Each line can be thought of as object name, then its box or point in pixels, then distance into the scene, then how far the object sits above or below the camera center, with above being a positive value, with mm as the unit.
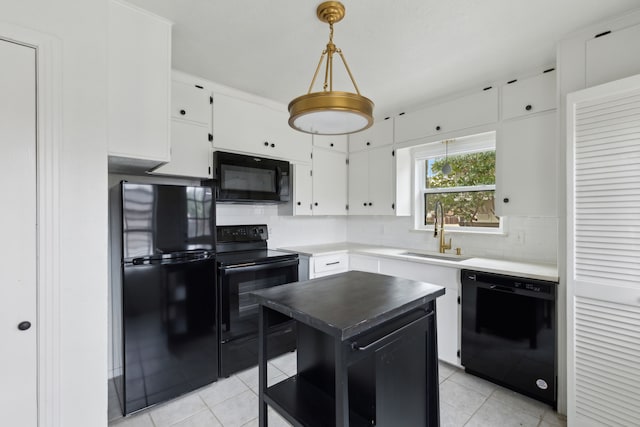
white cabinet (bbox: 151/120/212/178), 2389 +507
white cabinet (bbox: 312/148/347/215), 3527 +372
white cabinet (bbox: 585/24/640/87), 1737 +976
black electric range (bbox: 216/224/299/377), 2383 -700
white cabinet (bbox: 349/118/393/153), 3426 +932
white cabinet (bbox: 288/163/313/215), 3295 +251
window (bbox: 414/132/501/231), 2943 +323
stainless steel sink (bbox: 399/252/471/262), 2862 -468
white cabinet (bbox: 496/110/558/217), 2250 +373
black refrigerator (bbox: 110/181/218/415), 1928 -565
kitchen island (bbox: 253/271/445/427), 1176 -686
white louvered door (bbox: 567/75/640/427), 1632 -256
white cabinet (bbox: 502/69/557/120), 2254 +955
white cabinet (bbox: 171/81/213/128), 2402 +930
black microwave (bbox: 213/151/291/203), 2650 +325
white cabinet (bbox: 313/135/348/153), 3514 +873
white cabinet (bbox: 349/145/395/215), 3443 +372
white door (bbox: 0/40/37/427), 1302 -110
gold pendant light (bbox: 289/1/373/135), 1221 +443
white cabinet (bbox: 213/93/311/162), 2686 +816
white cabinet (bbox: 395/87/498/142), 2611 +950
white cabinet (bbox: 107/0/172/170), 1705 +783
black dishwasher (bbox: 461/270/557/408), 2035 -913
